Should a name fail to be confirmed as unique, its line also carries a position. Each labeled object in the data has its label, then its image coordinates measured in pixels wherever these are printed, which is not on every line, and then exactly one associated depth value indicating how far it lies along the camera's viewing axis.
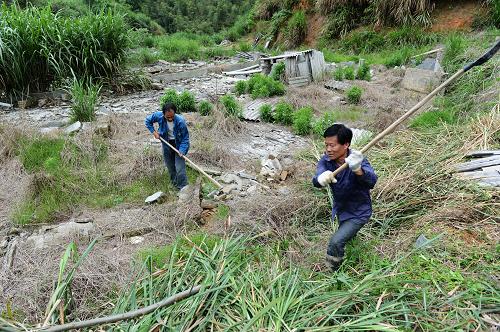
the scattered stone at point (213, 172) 4.59
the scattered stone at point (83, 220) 3.61
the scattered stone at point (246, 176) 4.45
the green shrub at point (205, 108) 6.34
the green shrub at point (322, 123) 5.62
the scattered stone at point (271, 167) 4.57
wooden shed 8.28
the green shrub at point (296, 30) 14.62
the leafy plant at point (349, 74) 8.39
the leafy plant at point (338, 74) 8.36
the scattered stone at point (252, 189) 4.08
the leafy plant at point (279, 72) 8.52
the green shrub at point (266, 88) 7.51
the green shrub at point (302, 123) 5.89
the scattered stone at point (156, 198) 3.99
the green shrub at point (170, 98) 6.66
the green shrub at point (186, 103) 6.66
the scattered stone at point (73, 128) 5.32
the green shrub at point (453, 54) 7.32
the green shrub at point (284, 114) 6.36
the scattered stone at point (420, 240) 2.70
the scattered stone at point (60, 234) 3.24
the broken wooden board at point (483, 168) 3.21
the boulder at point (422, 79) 7.00
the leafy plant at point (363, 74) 8.48
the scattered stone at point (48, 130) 5.30
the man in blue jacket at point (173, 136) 4.03
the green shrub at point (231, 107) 6.29
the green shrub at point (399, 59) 9.48
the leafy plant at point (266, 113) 6.50
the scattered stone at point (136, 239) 3.35
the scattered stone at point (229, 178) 4.38
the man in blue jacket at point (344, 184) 2.31
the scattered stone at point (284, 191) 3.92
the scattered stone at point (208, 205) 3.77
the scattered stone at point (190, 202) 3.60
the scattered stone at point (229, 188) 4.13
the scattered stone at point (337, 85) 7.77
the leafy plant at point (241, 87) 8.03
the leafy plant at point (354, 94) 6.95
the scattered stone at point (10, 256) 2.96
